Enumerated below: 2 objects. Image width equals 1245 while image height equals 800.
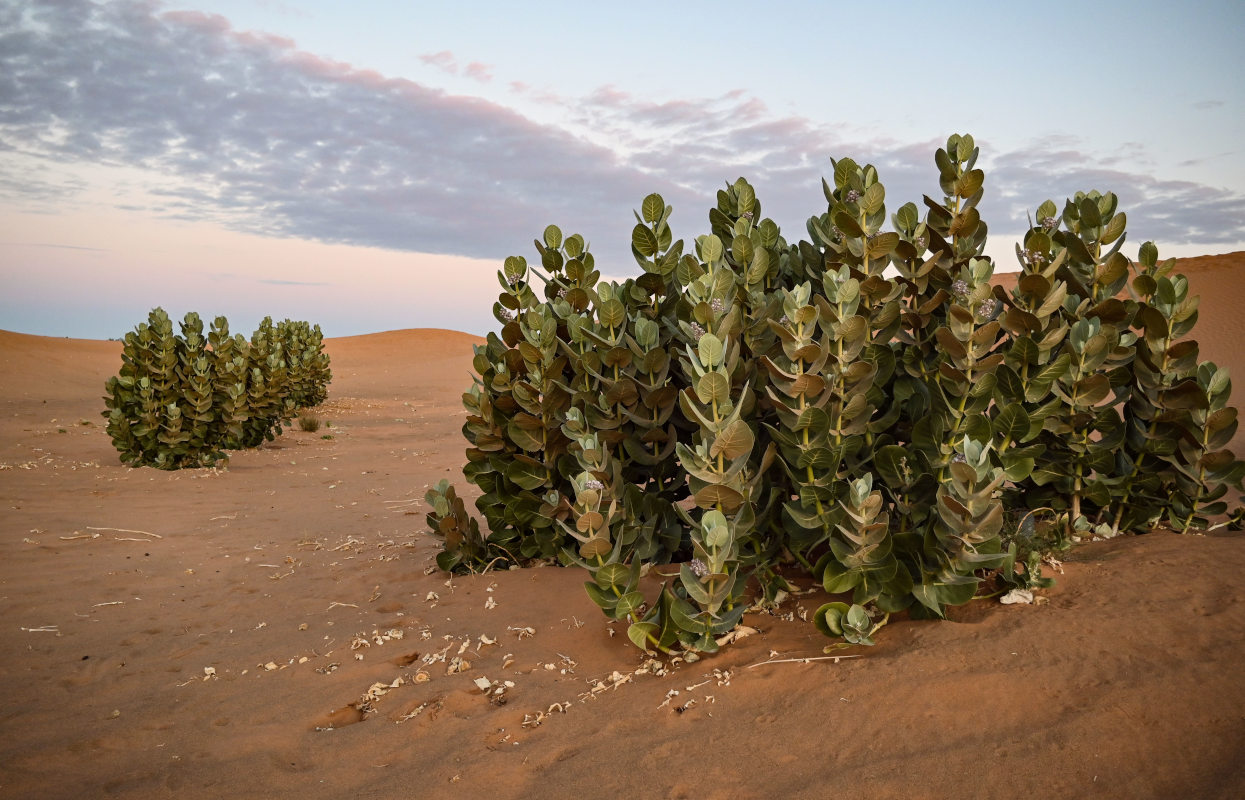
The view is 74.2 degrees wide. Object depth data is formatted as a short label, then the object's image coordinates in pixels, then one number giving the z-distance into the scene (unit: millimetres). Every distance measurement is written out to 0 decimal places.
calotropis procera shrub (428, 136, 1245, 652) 3227
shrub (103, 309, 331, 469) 11406
